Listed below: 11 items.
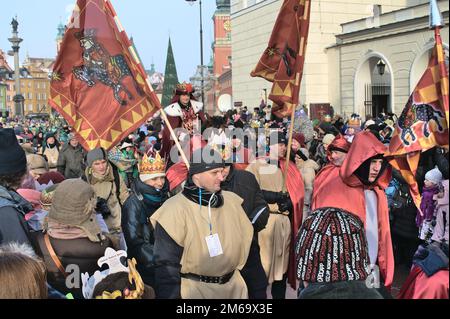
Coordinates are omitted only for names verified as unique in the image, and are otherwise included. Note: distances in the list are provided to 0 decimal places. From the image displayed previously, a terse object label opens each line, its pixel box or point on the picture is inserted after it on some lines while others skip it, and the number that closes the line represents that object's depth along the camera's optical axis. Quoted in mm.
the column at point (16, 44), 32844
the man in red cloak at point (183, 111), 8547
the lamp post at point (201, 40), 27641
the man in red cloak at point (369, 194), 4242
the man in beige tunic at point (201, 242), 3332
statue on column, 33497
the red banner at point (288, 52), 5340
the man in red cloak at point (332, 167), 4586
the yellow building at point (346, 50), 22766
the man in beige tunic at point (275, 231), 5504
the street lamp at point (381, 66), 22953
